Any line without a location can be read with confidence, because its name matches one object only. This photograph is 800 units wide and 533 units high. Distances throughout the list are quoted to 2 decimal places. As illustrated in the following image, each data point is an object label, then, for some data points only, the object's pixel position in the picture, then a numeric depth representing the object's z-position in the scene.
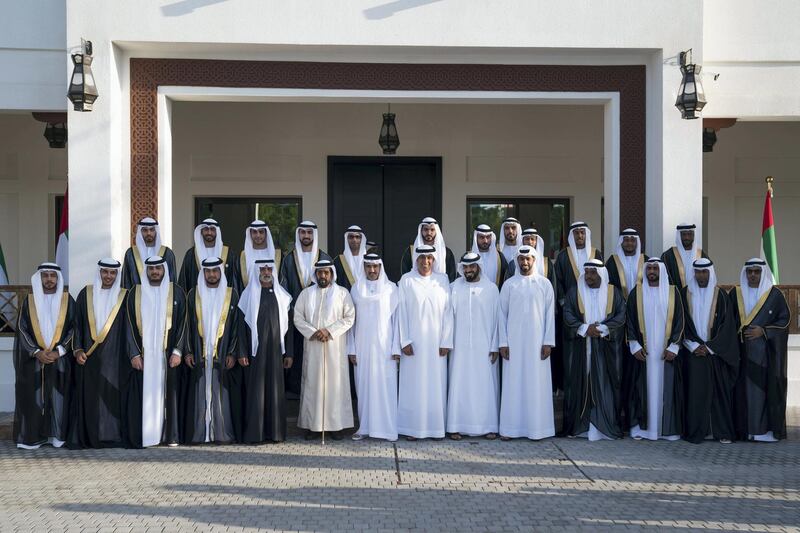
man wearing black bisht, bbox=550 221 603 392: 8.61
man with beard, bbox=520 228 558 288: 8.55
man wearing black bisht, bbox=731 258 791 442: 7.92
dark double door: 11.76
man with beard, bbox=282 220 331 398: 8.60
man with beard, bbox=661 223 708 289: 8.48
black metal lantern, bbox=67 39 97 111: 8.17
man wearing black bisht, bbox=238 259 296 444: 7.69
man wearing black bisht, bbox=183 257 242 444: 7.68
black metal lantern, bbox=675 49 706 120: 8.49
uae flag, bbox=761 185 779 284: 9.92
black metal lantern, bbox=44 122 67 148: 10.32
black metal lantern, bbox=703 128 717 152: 10.79
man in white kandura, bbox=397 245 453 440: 7.86
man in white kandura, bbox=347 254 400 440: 7.88
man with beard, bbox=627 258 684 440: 7.93
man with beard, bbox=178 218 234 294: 8.55
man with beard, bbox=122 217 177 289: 8.36
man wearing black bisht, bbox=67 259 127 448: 7.60
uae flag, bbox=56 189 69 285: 10.09
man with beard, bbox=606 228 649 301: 8.50
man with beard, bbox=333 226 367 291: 8.75
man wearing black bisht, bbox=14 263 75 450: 7.60
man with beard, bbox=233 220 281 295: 8.65
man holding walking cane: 7.78
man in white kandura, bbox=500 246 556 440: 7.88
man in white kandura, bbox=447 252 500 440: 7.91
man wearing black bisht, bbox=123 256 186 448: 7.60
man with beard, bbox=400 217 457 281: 8.45
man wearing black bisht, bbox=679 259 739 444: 7.88
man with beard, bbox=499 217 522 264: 8.96
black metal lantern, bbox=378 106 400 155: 10.84
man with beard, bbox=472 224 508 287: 8.63
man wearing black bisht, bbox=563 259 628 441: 7.89
